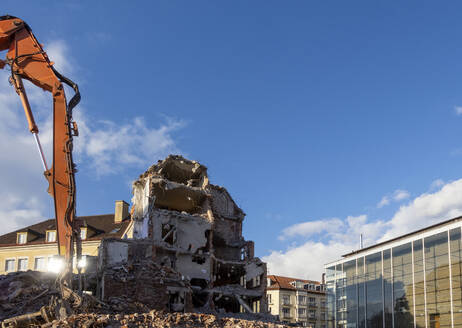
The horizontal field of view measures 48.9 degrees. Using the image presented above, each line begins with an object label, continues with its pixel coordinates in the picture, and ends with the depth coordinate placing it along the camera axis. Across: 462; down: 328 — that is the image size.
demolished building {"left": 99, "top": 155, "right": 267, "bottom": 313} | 36.88
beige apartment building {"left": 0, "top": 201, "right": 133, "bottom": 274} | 53.28
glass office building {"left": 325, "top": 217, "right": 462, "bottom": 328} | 34.41
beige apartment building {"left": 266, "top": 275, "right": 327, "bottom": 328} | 71.56
